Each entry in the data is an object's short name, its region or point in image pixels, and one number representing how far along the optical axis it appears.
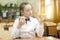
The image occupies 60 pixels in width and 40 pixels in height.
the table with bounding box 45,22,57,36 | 5.83
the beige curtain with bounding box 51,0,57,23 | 7.08
